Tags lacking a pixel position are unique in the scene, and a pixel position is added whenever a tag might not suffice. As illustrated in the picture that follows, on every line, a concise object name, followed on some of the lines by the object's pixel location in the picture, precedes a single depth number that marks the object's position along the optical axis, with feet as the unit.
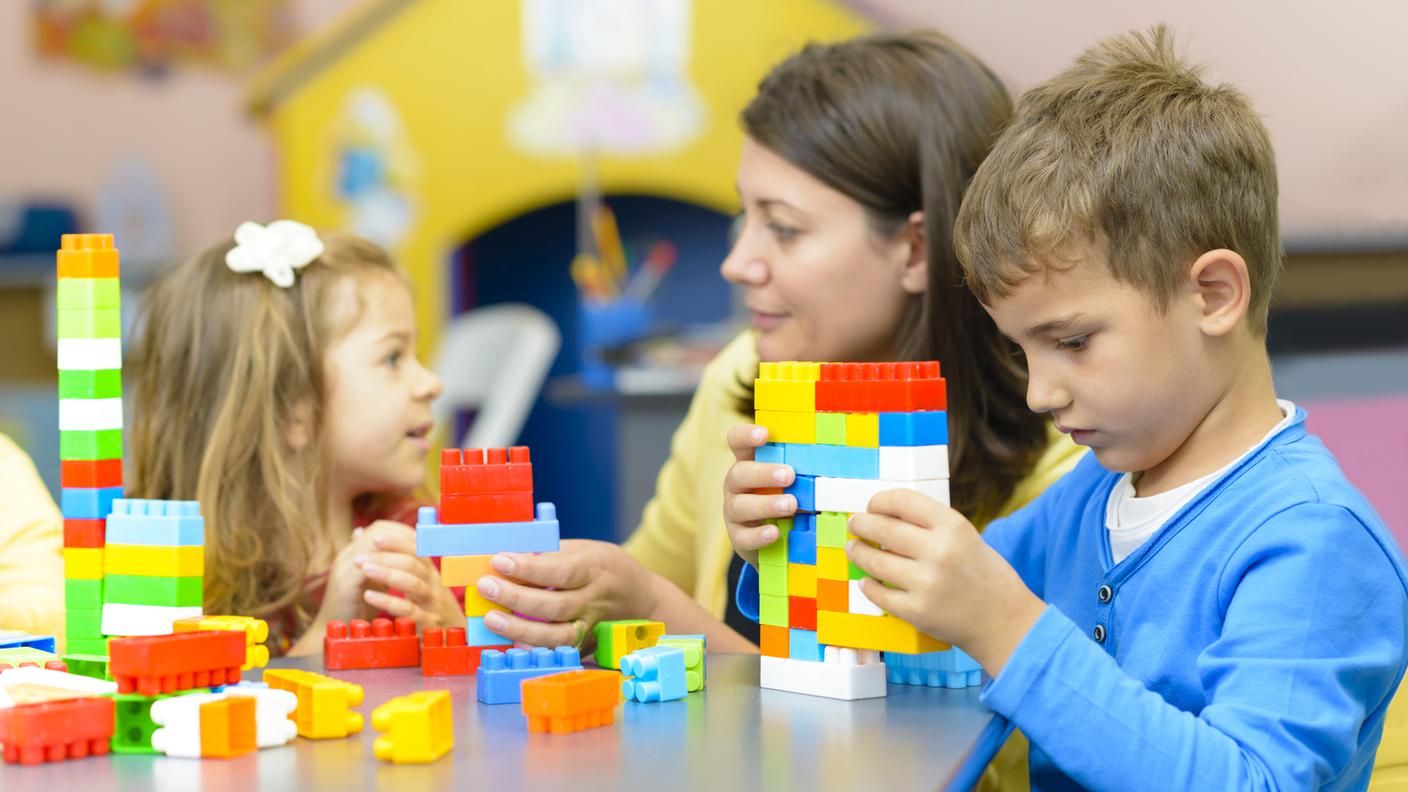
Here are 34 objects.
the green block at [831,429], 4.82
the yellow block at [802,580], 4.87
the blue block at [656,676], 4.79
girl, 6.15
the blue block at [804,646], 4.85
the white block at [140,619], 4.86
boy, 4.59
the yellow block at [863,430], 4.76
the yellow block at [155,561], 4.85
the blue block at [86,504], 4.94
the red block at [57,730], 4.36
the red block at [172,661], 4.46
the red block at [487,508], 5.00
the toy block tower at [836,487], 4.74
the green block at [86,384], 4.94
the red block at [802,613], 4.86
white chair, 15.96
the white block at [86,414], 4.94
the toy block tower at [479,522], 4.99
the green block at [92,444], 4.96
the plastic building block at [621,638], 5.05
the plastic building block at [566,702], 4.56
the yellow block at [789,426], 4.88
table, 4.30
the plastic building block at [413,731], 4.37
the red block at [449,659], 5.04
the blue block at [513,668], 4.80
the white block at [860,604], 4.76
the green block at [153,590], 4.85
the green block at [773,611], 4.91
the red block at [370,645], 5.11
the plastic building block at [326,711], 4.51
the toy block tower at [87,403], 4.93
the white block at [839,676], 4.80
